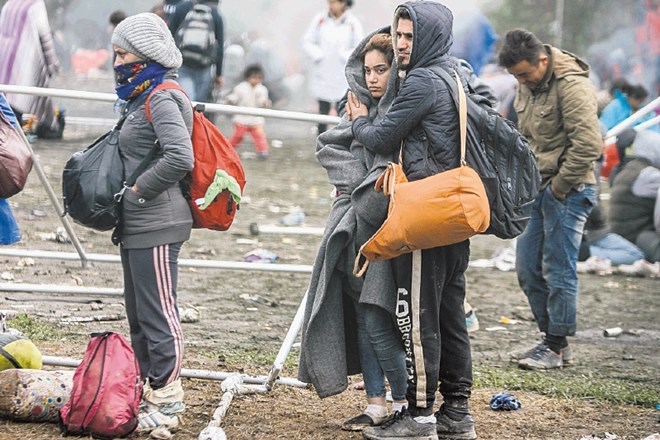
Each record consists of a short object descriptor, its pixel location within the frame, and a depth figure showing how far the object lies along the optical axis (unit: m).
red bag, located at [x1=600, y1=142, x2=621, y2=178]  22.34
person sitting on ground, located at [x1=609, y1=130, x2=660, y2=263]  20.94
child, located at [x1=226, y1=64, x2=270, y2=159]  31.78
